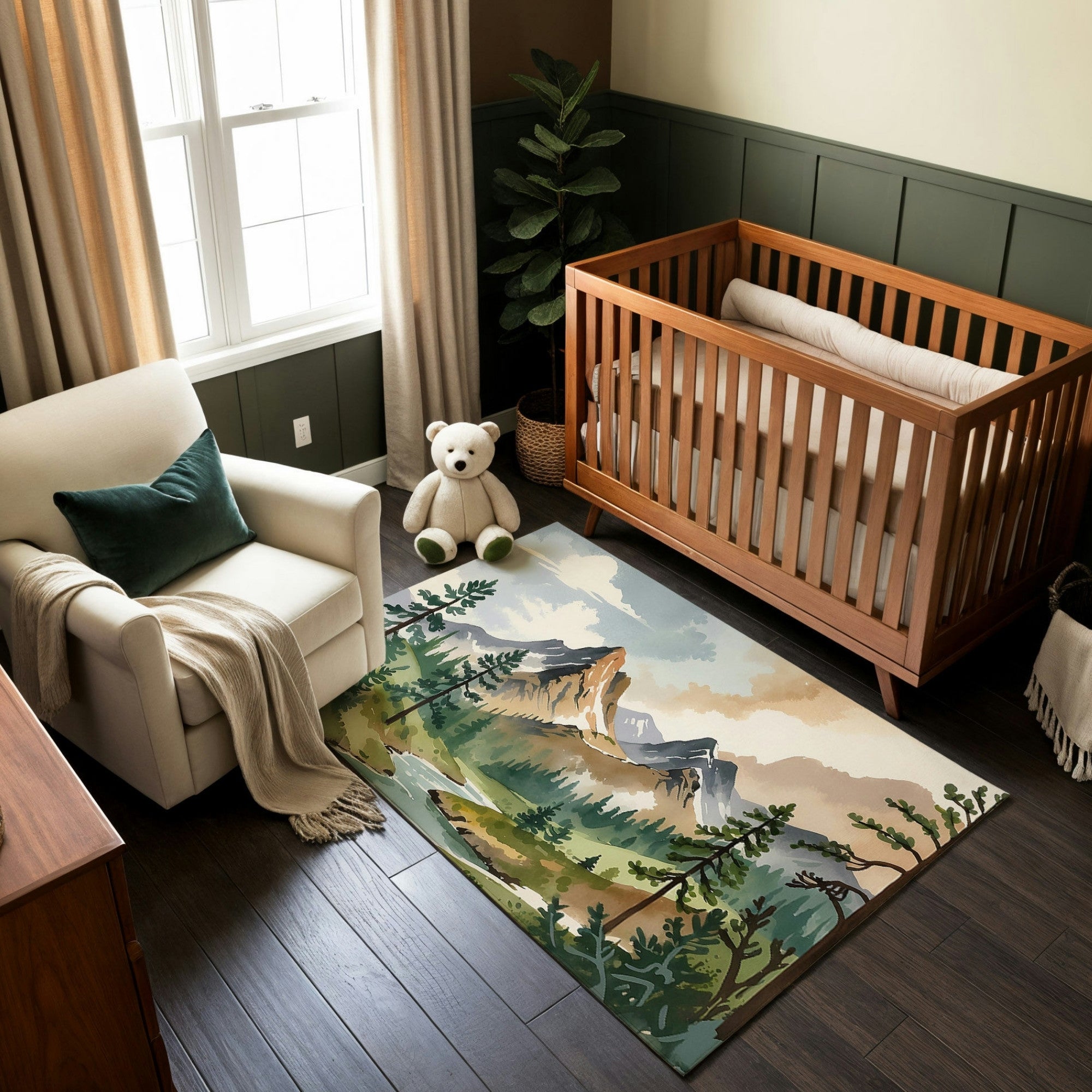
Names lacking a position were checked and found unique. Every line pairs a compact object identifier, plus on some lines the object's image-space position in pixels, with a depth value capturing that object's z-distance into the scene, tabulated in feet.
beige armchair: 7.45
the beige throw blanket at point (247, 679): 7.63
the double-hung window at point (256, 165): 9.96
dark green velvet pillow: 8.14
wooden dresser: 5.04
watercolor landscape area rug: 7.18
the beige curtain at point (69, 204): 8.54
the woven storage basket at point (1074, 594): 9.32
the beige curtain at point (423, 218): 10.82
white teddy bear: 10.88
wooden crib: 8.29
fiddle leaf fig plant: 11.35
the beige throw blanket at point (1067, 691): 8.37
